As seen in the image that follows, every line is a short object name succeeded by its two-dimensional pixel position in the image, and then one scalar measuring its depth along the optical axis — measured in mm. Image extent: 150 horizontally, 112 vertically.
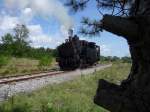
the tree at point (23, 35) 30029
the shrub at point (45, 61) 12728
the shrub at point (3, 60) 11307
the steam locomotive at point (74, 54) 11356
